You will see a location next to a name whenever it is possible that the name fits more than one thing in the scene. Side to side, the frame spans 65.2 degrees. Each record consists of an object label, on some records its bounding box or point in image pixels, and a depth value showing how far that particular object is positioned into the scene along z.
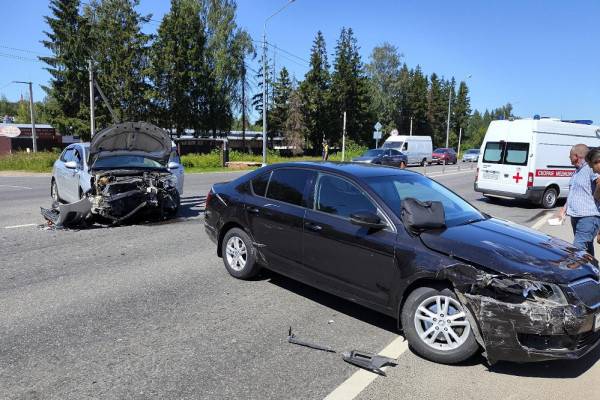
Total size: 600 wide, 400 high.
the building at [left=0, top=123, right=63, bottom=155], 53.19
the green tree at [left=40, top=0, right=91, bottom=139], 45.19
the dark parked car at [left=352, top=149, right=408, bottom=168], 33.12
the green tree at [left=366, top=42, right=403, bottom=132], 75.04
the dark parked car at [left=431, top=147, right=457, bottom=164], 49.37
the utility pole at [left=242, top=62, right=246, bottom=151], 54.89
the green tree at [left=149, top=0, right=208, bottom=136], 48.62
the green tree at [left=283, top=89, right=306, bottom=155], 57.59
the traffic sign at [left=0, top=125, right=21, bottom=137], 49.06
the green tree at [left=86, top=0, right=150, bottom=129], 46.59
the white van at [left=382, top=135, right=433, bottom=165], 41.44
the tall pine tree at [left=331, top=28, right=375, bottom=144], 66.00
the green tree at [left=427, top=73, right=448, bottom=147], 95.15
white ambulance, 13.92
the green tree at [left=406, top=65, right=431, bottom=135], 85.12
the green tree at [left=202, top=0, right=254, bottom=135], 51.72
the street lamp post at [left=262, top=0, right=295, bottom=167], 29.06
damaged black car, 3.48
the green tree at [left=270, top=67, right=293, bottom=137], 58.72
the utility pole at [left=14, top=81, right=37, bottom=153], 38.69
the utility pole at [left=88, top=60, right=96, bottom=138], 31.41
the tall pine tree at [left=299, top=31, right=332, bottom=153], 61.74
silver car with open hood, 8.95
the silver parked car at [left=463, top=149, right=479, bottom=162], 56.37
